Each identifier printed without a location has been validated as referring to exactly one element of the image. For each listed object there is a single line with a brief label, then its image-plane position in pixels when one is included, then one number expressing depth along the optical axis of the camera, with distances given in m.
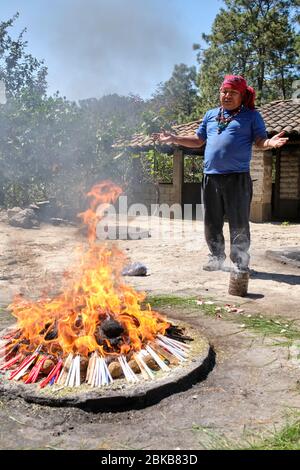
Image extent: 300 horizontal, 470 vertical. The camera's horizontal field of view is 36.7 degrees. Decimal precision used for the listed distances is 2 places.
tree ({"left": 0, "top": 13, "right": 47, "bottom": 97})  15.74
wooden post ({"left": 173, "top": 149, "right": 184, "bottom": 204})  16.16
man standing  5.41
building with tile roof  14.20
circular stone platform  2.59
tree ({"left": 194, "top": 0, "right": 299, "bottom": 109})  25.84
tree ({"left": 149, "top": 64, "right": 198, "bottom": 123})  34.97
